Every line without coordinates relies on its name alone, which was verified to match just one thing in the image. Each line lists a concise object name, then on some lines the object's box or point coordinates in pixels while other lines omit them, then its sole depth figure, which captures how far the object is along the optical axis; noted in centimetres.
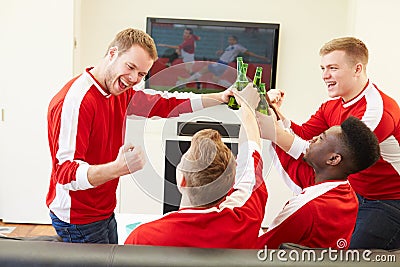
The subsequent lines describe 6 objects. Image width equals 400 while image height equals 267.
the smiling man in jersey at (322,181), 159
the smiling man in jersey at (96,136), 169
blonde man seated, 143
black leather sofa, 129
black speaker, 175
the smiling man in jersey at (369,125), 207
